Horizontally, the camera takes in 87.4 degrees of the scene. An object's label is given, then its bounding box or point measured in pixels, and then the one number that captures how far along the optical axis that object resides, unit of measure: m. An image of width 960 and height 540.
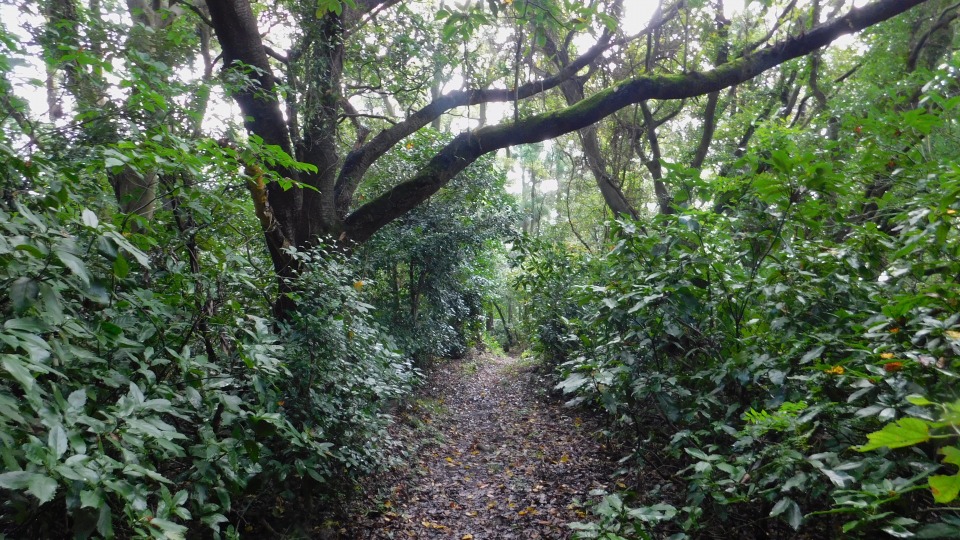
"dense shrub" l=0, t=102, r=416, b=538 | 1.75
